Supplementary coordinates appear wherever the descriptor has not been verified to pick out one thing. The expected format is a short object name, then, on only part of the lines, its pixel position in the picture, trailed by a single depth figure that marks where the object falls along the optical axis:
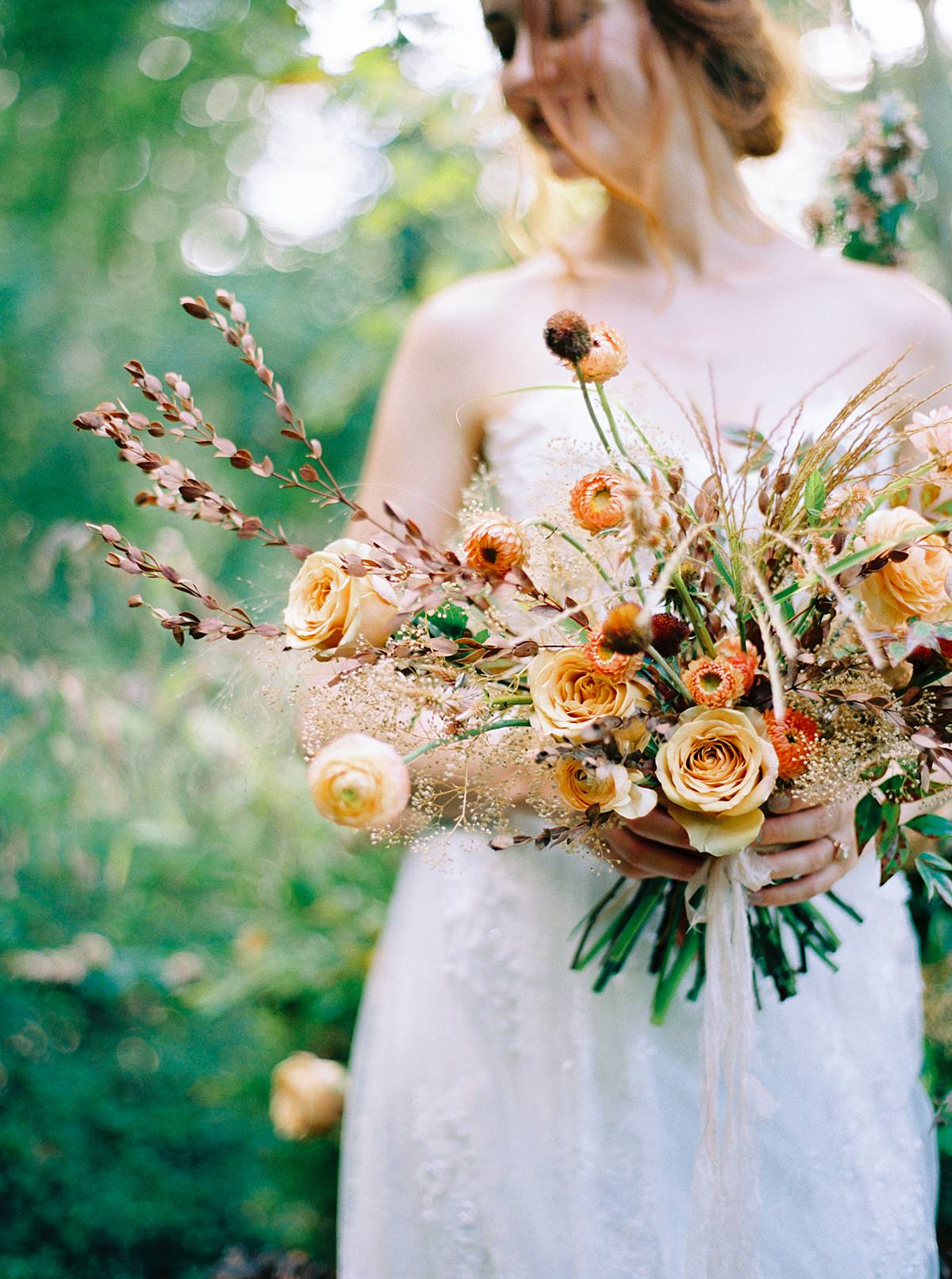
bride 1.03
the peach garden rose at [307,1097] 1.68
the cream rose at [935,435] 0.75
